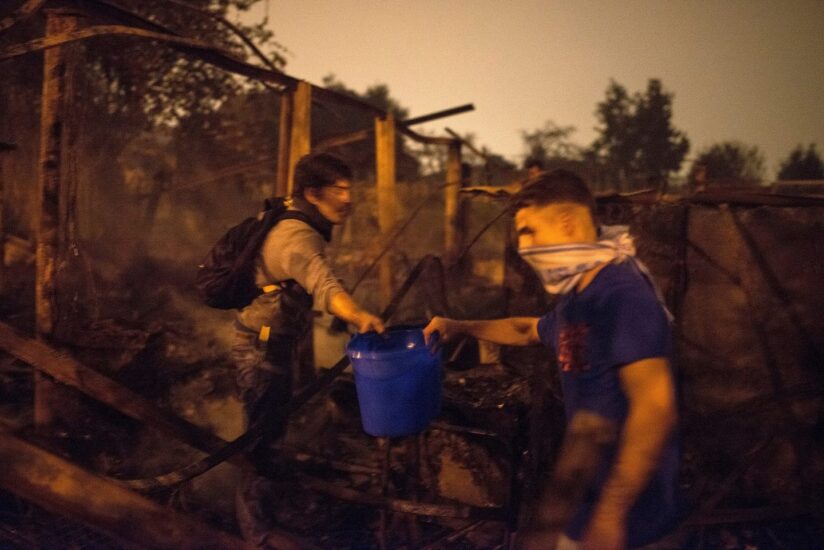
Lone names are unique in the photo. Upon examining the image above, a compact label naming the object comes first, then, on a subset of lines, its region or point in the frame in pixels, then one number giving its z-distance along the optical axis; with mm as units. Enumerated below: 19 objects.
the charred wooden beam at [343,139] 6699
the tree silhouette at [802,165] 45300
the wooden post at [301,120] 5297
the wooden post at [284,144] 5430
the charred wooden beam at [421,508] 3144
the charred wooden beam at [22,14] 2863
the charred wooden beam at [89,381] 2938
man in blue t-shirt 1600
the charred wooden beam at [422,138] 7236
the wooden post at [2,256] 3386
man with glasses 3066
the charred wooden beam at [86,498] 1105
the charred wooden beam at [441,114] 7309
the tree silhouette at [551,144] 48625
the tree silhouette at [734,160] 42094
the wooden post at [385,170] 6570
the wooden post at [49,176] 3436
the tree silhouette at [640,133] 45156
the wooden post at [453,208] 8508
